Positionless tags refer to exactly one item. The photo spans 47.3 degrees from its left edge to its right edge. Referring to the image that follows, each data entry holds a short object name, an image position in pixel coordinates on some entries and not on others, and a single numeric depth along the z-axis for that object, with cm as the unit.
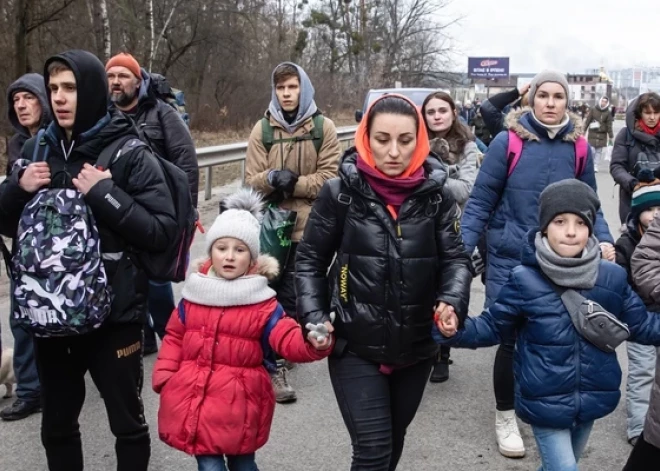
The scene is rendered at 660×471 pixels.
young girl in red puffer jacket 309
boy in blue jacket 297
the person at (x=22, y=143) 436
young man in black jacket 301
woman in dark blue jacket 405
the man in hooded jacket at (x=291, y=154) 506
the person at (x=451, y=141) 505
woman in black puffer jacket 295
